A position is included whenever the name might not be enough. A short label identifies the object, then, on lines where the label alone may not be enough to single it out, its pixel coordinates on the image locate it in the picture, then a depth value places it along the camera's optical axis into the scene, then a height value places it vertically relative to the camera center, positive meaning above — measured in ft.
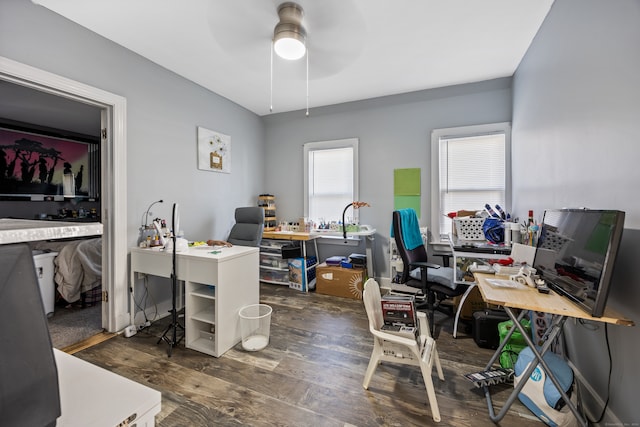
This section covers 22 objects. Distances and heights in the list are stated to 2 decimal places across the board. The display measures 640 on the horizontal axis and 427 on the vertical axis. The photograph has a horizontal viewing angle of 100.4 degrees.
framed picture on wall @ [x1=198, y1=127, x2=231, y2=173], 10.82 +2.53
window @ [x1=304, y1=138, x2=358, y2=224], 13.07 +1.62
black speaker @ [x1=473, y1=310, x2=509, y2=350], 7.26 -3.25
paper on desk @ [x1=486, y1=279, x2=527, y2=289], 5.08 -1.42
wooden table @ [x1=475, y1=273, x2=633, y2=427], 3.93 -1.51
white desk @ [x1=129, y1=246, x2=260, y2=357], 6.89 -2.09
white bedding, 9.47 -2.05
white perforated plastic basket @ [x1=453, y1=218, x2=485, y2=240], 8.93 -0.60
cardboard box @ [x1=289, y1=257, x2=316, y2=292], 11.93 -2.95
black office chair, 7.84 -2.00
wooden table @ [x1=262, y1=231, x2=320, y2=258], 11.90 -1.18
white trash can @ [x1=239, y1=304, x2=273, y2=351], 7.35 -3.35
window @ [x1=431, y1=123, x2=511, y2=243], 10.52 +1.65
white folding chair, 4.98 -2.83
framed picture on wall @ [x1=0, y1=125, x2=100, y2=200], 11.37 +2.10
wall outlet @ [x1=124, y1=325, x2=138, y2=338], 7.86 -3.61
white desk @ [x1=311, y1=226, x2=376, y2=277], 11.55 -1.22
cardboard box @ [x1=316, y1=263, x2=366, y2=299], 11.09 -3.02
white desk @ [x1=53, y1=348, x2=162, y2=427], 1.78 -1.38
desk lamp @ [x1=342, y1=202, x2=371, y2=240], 11.36 +0.19
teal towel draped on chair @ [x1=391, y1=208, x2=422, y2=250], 8.46 -0.62
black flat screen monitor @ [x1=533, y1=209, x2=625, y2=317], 3.78 -0.73
